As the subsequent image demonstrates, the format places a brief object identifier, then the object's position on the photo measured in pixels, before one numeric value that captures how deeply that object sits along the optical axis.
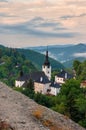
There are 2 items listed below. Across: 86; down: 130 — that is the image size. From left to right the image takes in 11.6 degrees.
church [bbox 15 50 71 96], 136.62
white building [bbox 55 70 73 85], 159.62
